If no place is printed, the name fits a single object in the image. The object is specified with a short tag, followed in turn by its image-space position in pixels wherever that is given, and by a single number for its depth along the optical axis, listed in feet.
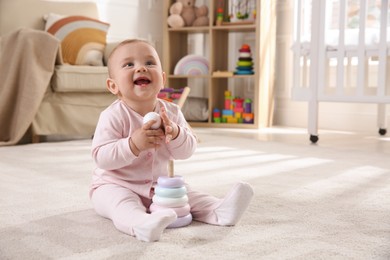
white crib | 8.20
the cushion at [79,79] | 8.32
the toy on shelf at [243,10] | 12.03
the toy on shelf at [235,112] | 12.10
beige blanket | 7.95
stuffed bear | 12.49
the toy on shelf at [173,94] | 9.81
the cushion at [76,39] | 9.79
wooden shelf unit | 11.78
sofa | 8.33
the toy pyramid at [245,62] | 12.00
